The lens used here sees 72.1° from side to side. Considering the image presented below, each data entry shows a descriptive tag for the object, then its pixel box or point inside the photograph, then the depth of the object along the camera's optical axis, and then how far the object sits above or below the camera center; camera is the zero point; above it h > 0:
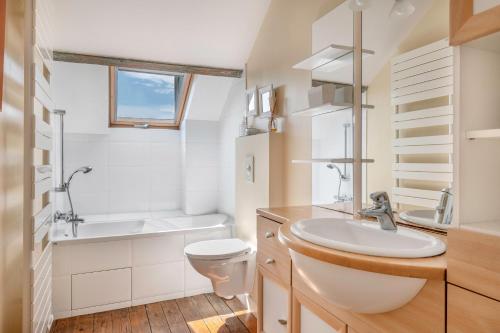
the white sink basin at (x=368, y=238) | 0.96 -0.24
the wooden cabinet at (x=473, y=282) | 0.77 -0.27
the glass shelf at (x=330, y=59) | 1.80 +0.60
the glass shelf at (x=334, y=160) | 1.69 +0.03
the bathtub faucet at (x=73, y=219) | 3.01 -0.47
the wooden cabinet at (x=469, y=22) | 0.78 +0.34
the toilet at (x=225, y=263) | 2.29 -0.67
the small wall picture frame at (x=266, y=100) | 2.52 +0.49
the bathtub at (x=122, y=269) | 2.53 -0.81
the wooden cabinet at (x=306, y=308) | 0.92 -0.53
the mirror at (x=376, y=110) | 1.34 +0.26
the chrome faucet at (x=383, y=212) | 1.25 -0.17
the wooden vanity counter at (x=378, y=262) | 0.88 -0.26
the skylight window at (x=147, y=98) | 3.61 +0.74
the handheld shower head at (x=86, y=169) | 3.14 -0.03
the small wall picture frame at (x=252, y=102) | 2.71 +0.52
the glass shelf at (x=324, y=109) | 1.79 +0.32
